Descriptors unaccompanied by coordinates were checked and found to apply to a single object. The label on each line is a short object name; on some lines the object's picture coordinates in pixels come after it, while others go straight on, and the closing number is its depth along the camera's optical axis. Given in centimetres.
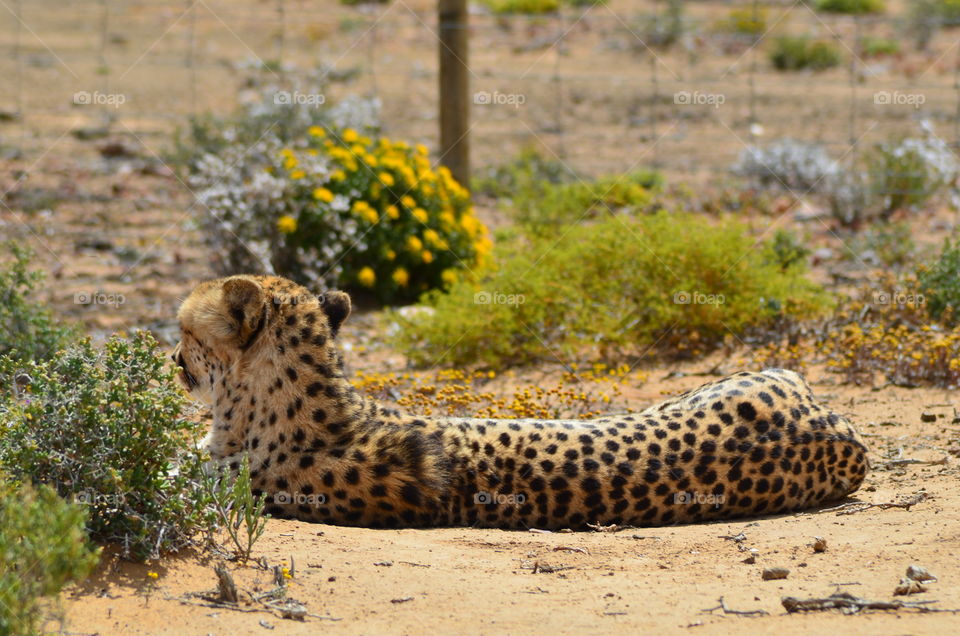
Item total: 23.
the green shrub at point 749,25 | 4241
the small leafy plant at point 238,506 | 830
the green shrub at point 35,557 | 673
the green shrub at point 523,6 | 4587
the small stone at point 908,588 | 807
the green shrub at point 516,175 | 2562
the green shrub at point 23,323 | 1394
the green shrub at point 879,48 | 3966
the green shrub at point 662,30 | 4072
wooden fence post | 2008
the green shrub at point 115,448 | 848
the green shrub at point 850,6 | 4747
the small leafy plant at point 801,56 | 3925
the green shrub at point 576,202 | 2034
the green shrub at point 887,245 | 1931
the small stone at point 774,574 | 856
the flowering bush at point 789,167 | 2573
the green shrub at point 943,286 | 1595
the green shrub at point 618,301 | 1644
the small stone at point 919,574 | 830
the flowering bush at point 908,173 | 2341
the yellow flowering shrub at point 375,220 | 1881
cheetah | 1012
